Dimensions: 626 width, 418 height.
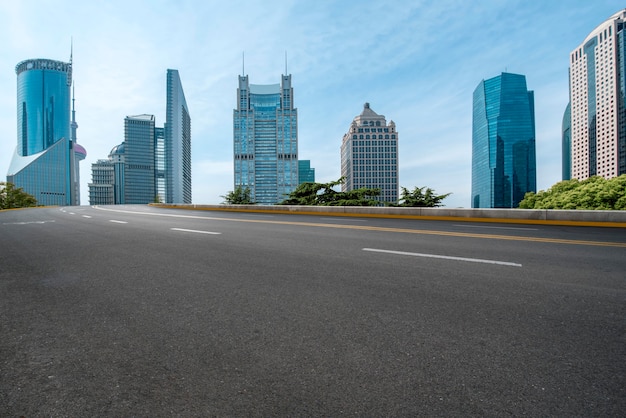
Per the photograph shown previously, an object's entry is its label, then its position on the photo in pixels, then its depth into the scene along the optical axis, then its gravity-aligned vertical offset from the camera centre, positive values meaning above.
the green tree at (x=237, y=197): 34.25 +1.28
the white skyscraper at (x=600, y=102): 132.88 +51.88
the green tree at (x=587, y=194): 38.38 +1.72
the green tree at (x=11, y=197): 64.75 +2.72
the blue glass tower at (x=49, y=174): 162.60 +19.80
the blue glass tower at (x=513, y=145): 193.75 +39.61
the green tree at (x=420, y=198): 22.23 +0.69
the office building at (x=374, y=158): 161.00 +26.30
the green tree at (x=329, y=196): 24.28 +0.99
